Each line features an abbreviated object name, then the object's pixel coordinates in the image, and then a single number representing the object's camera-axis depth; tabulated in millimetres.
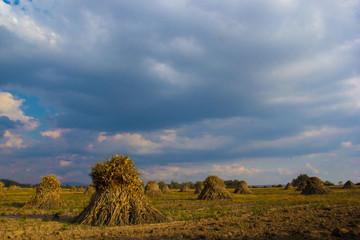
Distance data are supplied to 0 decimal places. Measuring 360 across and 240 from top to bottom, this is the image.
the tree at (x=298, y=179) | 79906
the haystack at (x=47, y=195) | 19484
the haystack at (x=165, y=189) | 49044
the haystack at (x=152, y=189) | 36562
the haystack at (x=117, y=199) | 11430
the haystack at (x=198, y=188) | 47244
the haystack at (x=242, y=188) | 42312
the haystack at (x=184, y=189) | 61562
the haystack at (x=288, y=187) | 55938
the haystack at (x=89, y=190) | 50469
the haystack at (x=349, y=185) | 45250
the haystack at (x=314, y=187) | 32606
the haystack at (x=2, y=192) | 27906
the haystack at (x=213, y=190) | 27578
